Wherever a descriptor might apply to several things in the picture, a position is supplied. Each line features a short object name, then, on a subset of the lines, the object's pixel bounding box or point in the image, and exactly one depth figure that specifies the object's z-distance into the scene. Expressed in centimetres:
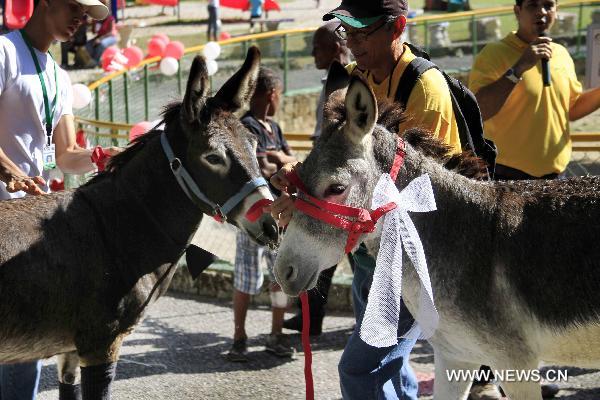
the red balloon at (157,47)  1525
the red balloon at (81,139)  902
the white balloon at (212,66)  1135
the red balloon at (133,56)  1381
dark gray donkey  448
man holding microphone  636
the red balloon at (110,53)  1438
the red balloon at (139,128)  739
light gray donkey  383
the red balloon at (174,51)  1405
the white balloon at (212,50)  1366
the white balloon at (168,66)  1309
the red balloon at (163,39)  1652
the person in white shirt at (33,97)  501
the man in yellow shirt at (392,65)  437
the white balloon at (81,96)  897
